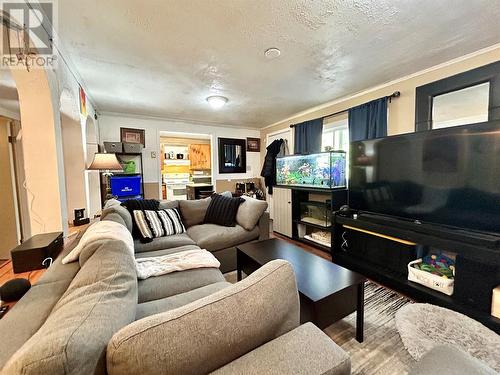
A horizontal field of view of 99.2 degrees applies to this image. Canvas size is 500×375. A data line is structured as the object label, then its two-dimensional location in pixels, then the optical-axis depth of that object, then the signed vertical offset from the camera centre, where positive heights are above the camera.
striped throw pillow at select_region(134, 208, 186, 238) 2.38 -0.54
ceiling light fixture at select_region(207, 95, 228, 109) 3.21 +1.16
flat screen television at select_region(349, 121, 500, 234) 1.69 -0.04
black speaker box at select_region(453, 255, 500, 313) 1.54 -0.83
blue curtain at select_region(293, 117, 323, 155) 3.82 +0.70
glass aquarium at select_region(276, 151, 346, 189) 3.25 +0.06
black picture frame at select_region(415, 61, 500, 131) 2.01 +0.89
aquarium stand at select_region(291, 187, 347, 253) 3.17 -0.68
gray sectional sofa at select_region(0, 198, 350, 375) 0.51 -0.44
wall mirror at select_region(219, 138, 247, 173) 5.18 +0.49
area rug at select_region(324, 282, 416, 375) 1.29 -1.16
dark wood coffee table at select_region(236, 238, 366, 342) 1.30 -0.75
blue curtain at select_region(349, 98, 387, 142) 2.86 +0.74
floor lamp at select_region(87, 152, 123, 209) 2.49 +0.17
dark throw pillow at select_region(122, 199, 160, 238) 2.62 -0.35
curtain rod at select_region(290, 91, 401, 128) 2.72 +1.00
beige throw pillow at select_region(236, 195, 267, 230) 2.69 -0.50
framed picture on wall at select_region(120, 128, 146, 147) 4.15 +0.82
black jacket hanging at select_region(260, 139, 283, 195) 4.78 +0.28
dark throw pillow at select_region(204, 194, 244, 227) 2.84 -0.49
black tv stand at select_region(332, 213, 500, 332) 1.58 -0.76
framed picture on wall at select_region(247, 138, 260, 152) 5.51 +0.79
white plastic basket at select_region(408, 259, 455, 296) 1.76 -0.94
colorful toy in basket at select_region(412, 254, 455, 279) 1.85 -0.86
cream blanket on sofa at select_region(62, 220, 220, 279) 1.32 -0.69
